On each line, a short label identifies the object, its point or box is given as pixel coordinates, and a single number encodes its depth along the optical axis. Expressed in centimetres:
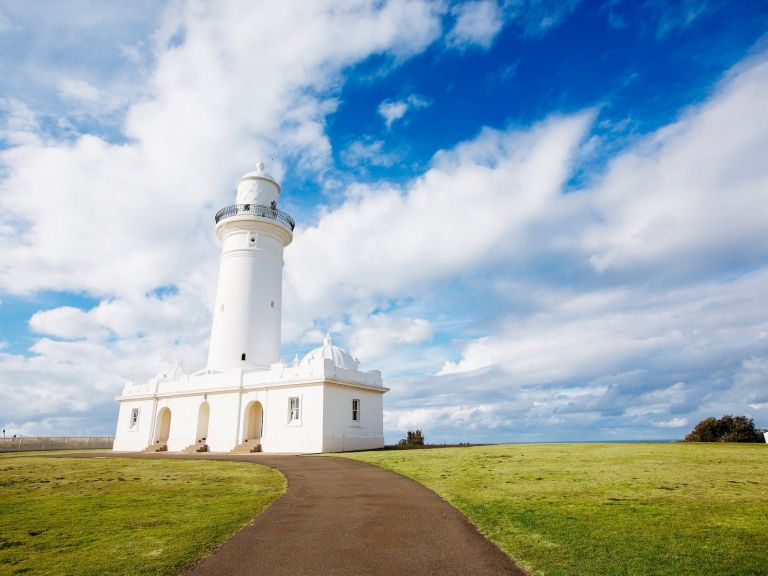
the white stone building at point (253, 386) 2698
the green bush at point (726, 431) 2498
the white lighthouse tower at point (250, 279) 3241
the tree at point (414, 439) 3369
